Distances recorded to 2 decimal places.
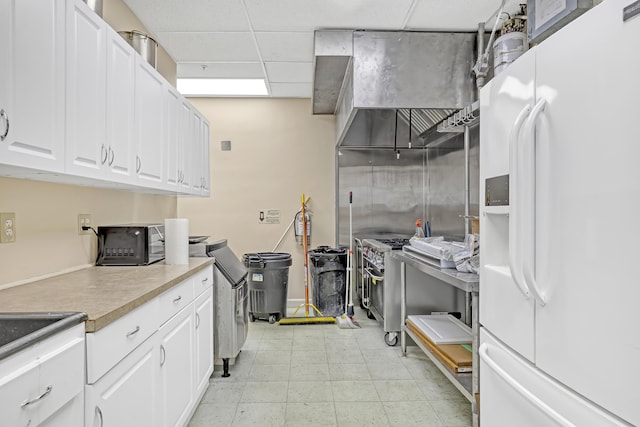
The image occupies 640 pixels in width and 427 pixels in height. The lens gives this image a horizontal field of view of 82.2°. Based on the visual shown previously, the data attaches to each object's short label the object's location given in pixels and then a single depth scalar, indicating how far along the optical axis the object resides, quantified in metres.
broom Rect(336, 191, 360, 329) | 3.97
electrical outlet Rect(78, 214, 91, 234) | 2.21
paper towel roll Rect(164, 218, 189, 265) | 2.52
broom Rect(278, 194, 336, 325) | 4.06
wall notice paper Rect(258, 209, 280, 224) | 4.97
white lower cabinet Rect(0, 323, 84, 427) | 0.87
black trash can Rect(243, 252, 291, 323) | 4.06
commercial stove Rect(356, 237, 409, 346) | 3.44
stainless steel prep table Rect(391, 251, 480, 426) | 2.01
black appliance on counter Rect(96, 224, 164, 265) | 2.38
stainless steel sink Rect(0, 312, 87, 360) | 1.18
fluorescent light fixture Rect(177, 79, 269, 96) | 4.48
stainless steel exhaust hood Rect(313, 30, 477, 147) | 3.08
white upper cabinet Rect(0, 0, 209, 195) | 1.29
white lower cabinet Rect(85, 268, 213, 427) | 1.24
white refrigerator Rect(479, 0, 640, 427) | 0.87
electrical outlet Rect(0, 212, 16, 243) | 1.64
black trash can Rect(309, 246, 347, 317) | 4.27
